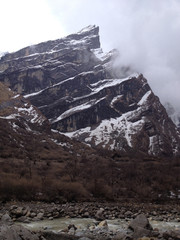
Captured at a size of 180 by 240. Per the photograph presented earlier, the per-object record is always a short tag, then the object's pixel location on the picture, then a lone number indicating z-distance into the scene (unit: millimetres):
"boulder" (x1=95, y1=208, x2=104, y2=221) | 24000
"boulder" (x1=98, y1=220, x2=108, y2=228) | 18686
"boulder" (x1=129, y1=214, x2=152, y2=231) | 16956
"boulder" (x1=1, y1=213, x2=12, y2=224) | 16438
